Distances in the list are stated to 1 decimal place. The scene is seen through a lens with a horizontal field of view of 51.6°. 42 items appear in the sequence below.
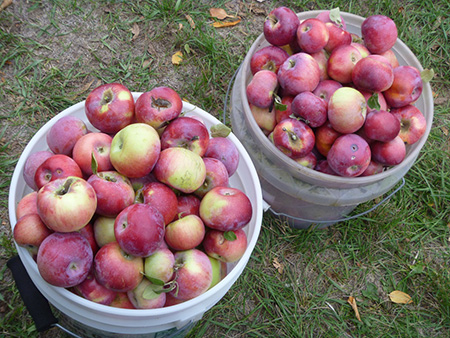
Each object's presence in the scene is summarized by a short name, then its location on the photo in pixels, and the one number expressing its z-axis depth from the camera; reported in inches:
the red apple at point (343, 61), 31.6
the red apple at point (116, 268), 22.1
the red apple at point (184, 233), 23.9
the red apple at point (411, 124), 32.1
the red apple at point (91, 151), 24.8
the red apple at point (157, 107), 25.8
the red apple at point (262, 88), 31.3
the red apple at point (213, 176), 26.2
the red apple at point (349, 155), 29.2
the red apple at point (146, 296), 22.8
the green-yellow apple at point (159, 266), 22.9
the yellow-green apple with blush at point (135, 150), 23.6
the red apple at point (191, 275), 23.3
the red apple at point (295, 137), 29.9
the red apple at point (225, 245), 24.7
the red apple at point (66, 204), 21.3
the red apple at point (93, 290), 22.8
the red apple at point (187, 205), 25.7
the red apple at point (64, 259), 21.3
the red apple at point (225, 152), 27.4
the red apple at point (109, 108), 26.0
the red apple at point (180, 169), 24.3
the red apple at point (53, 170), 23.6
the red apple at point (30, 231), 22.7
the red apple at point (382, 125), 29.5
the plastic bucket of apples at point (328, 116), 29.9
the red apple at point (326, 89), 31.5
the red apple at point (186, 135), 25.8
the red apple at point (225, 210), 24.5
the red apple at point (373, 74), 30.2
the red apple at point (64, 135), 25.8
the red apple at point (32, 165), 25.3
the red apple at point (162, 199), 23.8
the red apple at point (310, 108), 29.9
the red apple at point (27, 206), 24.0
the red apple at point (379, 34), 33.2
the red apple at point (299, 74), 30.3
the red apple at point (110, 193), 23.1
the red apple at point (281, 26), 32.2
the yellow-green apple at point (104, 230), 24.0
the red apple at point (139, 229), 21.7
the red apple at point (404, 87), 31.6
